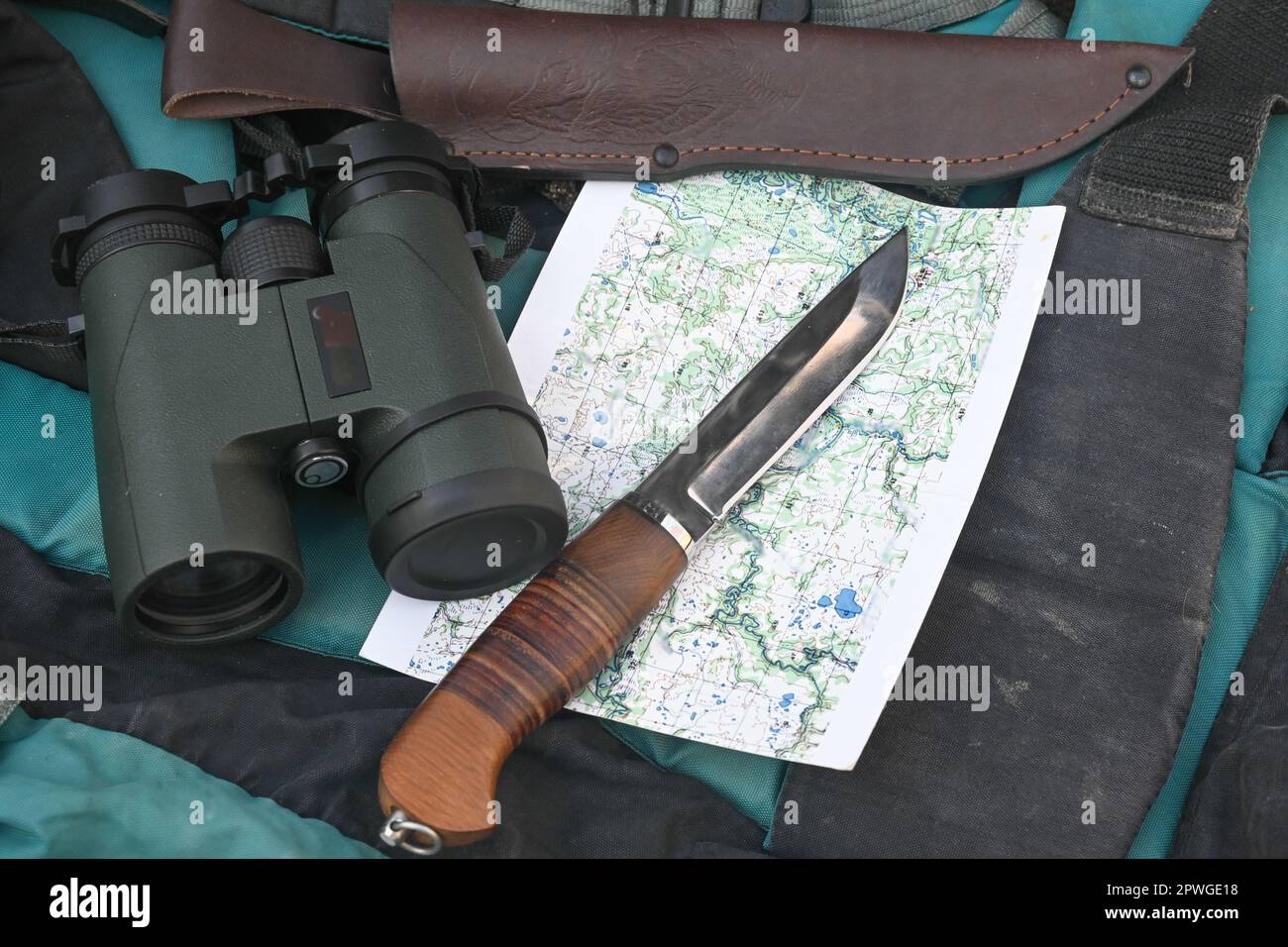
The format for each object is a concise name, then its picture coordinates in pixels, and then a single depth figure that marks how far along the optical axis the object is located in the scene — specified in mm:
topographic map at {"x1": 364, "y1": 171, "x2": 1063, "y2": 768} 364
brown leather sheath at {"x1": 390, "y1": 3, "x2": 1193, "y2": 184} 438
